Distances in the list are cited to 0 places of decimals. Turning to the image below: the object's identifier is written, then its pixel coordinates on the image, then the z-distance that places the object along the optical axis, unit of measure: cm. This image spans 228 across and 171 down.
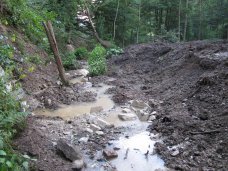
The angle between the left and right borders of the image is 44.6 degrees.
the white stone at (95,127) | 641
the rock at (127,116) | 723
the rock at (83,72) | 1204
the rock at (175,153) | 526
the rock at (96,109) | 785
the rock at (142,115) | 722
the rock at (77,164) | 482
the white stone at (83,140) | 583
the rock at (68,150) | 502
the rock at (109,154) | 533
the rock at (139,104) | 804
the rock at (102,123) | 672
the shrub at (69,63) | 1264
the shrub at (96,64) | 1195
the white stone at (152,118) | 719
